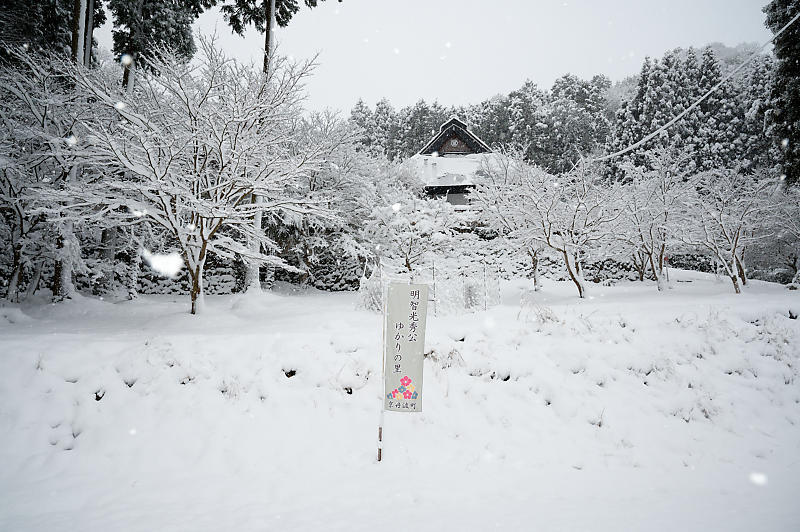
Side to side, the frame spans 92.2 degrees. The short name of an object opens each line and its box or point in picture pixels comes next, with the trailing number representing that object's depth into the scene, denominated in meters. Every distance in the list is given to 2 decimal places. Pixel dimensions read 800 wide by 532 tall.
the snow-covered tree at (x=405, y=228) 16.78
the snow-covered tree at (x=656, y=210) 12.95
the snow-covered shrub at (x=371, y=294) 10.35
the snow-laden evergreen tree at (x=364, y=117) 40.56
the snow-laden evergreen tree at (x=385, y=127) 41.62
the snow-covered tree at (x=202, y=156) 7.98
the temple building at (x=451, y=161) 25.88
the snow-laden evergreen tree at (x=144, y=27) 11.91
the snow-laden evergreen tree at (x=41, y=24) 11.55
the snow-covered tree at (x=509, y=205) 13.22
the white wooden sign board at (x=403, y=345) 5.11
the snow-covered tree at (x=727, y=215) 12.21
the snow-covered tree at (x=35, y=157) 9.76
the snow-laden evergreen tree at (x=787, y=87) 10.52
